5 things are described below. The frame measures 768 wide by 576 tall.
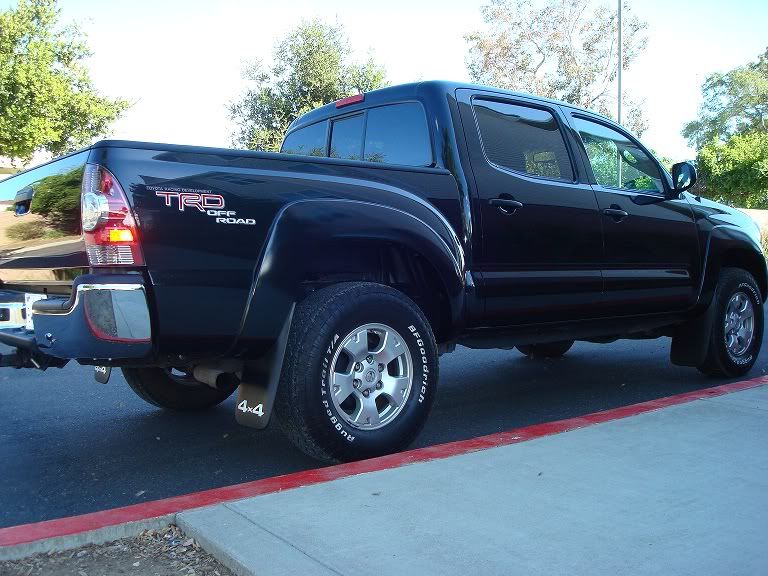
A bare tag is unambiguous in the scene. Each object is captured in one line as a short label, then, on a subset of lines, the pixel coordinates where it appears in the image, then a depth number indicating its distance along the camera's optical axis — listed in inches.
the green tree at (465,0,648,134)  1380.4
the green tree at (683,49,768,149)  2405.3
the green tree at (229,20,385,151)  1074.7
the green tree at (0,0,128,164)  997.8
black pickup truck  125.0
